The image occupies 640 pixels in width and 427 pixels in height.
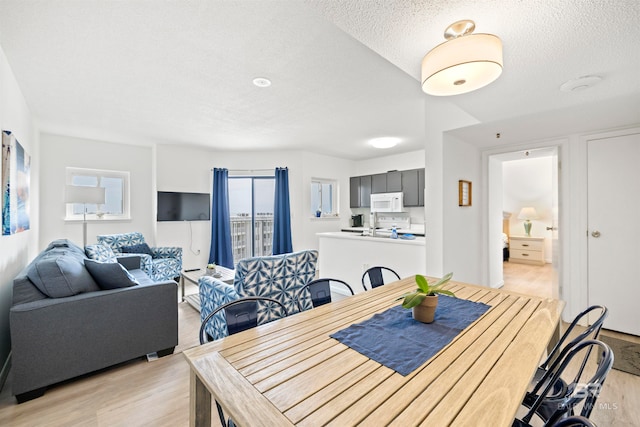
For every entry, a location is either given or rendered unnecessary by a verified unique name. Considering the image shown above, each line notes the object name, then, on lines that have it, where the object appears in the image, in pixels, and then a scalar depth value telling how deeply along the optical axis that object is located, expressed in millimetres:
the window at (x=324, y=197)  6320
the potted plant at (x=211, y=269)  3731
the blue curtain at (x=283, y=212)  5707
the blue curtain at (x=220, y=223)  5559
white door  2795
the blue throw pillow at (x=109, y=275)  2212
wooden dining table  760
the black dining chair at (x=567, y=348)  1083
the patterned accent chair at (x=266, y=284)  2105
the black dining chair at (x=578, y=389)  778
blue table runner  1046
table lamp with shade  6375
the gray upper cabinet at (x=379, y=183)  6094
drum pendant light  1344
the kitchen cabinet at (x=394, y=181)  5848
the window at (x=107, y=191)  4773
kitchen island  3400
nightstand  6047
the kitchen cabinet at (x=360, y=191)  6406
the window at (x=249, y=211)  5953
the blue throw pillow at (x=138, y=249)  4340
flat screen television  5176
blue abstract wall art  2182
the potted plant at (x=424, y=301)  1323
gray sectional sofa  1847
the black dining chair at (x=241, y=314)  1445
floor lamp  3750
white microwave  5771
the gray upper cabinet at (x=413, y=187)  5508
